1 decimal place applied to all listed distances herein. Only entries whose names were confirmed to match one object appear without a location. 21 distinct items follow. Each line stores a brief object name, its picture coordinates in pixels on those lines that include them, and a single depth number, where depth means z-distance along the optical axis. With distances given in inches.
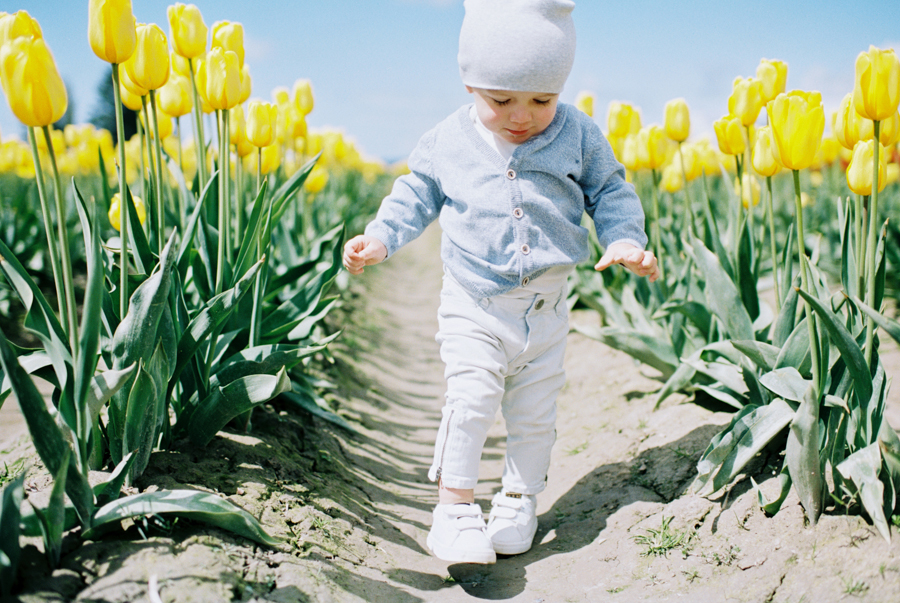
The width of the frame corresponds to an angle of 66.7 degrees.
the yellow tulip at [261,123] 93.7
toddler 73.5
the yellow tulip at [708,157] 152.3
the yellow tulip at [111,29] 64.2
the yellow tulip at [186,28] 83.8
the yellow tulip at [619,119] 141.4
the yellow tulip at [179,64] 95.8
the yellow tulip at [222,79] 83.7
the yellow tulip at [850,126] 73.3
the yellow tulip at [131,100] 93.7
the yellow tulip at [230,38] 90.2
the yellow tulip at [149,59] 75.0
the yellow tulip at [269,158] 114.7
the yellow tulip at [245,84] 87.4
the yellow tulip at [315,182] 169.9
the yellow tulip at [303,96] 128.0
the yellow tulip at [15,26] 60.8
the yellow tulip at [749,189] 111.9
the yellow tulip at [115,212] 87.4
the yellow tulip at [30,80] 54.2
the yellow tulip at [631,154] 135.0
